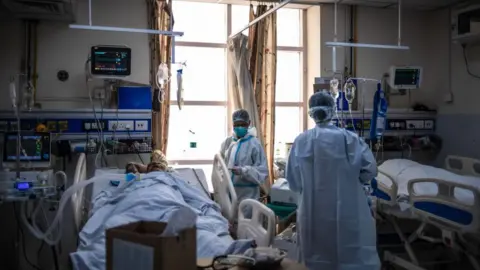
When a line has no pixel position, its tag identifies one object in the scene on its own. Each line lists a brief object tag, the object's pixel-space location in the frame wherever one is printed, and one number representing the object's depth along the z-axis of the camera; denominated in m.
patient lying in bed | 2.44
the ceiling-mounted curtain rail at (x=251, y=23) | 3.66
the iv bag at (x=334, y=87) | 4.46
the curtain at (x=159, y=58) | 4.74
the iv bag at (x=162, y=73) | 4.33
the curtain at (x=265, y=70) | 5.10
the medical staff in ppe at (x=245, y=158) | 4.44
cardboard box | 1.51
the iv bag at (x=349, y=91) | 4.79
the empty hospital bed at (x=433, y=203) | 3.23
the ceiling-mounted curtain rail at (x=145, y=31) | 3.55
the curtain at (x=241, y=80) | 4.99
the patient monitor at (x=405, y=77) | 5.05
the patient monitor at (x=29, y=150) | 3.73
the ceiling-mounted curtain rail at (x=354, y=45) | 4.04
